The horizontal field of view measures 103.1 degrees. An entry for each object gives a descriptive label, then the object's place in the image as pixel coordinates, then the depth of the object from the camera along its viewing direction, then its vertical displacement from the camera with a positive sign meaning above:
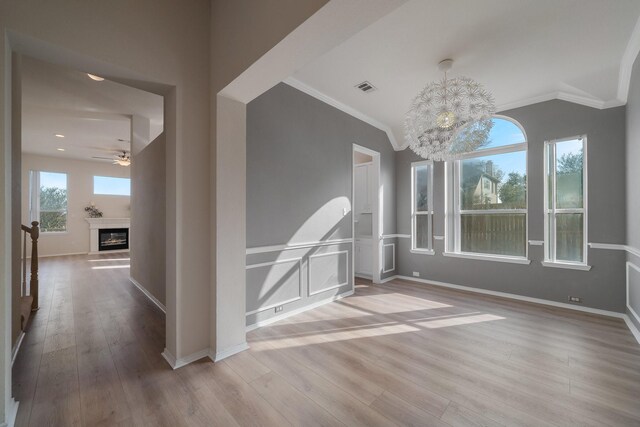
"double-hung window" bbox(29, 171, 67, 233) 7.37 +0.44
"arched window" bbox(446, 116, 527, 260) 3.99 +0.28
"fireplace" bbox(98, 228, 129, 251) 8.40 -0.82
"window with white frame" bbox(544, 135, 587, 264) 3.46 +0.20
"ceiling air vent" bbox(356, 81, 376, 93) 3.39 +1.75
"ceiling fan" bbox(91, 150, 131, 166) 6.50 +1.73
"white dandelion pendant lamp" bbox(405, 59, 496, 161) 2.40 +0.94
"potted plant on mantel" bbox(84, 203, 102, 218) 8.17 +0.11
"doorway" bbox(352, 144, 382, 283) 4.79 -0.07
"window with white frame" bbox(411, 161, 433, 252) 4.82 +0.17
